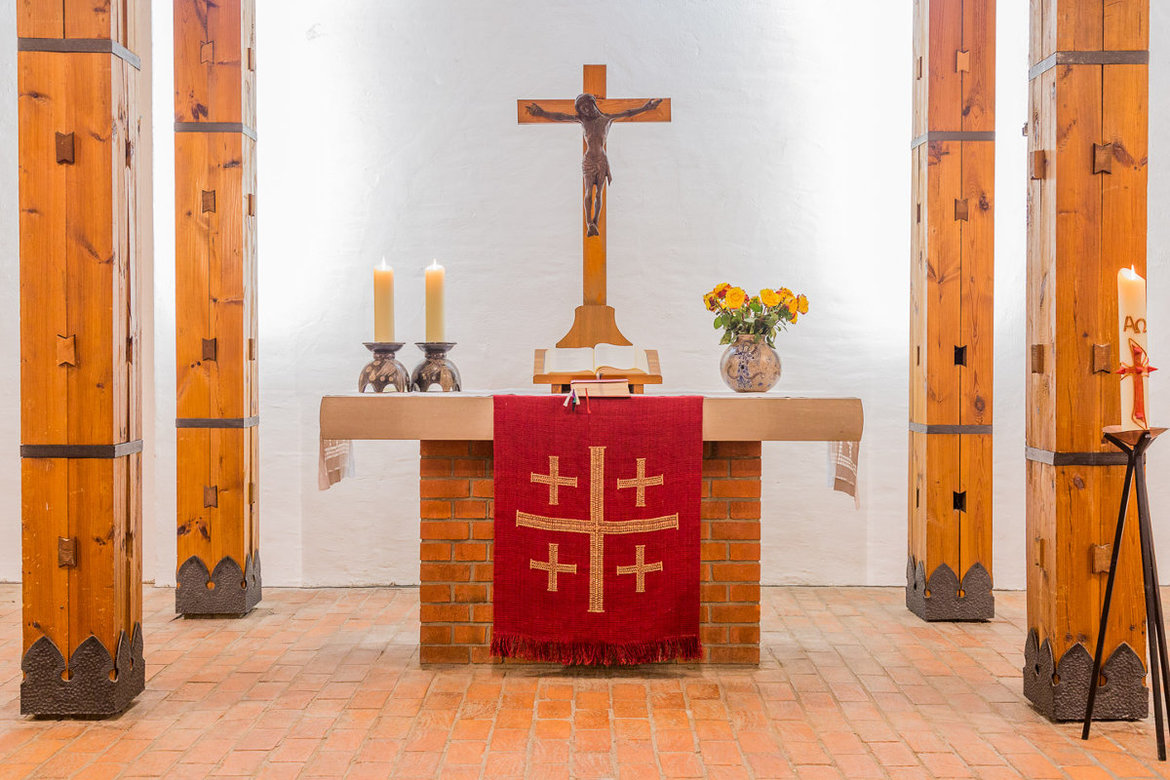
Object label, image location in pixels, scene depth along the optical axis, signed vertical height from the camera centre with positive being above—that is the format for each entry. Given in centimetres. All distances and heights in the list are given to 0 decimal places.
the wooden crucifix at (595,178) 405 +75
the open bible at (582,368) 380 +2
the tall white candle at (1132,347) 279 +7
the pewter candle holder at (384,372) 397 +0
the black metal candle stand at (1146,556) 284 -51
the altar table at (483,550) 375 -63
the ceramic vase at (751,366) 390 +2
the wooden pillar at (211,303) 460 +31
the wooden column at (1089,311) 316 +18
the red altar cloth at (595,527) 356 -52
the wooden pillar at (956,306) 457 +29
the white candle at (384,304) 396 +26
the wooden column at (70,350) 318 +7
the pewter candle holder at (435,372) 400 +0
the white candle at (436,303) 397 +27
